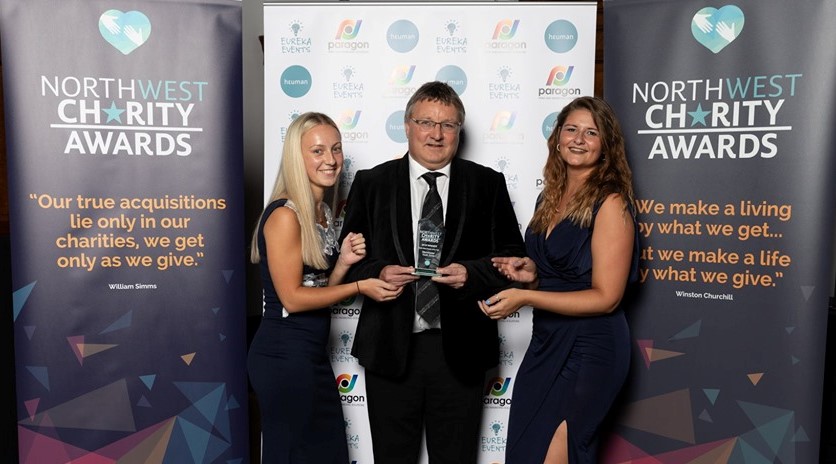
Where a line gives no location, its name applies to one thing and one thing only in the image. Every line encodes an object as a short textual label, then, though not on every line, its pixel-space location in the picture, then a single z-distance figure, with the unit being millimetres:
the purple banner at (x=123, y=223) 2604
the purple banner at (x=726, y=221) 2369
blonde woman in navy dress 2297
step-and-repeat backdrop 2725
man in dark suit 2365
